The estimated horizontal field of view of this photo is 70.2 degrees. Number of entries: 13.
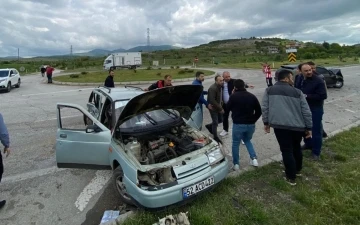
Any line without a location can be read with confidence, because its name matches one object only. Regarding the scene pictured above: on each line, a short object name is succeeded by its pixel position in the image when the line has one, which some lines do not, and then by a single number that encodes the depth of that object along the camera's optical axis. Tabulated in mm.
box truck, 39406
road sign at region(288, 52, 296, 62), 22202
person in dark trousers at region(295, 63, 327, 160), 4516
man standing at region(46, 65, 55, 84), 22158
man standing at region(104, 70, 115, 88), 9875
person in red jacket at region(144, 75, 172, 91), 6230
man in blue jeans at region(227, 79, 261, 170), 4211
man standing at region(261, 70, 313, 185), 3730
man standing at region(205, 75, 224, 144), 5609
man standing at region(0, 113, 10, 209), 3490
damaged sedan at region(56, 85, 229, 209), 3197
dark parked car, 13977
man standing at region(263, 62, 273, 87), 14352
